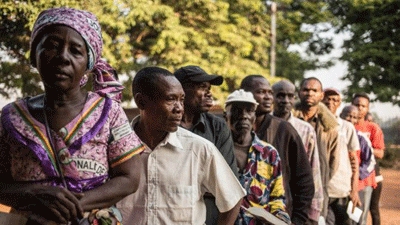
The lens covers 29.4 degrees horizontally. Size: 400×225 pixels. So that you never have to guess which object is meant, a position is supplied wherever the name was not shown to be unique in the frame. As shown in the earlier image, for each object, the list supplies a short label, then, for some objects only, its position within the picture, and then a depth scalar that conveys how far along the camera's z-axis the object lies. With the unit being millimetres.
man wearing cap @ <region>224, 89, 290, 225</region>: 4570
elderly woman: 2176
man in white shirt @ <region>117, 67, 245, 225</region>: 3354
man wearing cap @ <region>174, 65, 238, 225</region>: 4527
